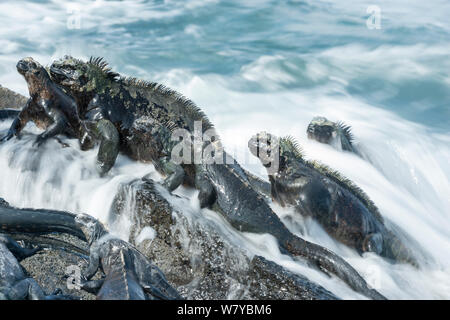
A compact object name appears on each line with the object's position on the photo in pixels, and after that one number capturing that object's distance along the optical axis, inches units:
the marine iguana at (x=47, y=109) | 230.1
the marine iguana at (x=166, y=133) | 194.5
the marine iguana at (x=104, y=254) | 153.1
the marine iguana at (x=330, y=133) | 332.2
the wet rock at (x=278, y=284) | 166.8
